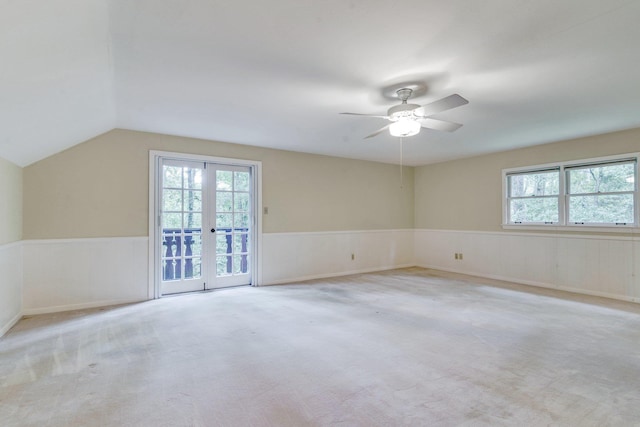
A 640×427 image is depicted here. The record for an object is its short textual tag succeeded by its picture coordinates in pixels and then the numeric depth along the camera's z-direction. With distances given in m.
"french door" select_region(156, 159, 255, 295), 4.68
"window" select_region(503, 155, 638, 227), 4.51
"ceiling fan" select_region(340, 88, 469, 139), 2.96
